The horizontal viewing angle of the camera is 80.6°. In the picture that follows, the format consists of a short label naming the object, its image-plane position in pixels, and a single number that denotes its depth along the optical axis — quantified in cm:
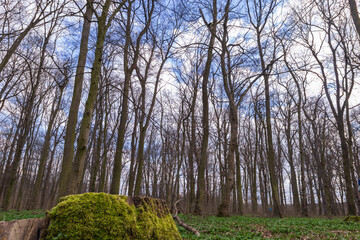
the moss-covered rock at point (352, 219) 857
